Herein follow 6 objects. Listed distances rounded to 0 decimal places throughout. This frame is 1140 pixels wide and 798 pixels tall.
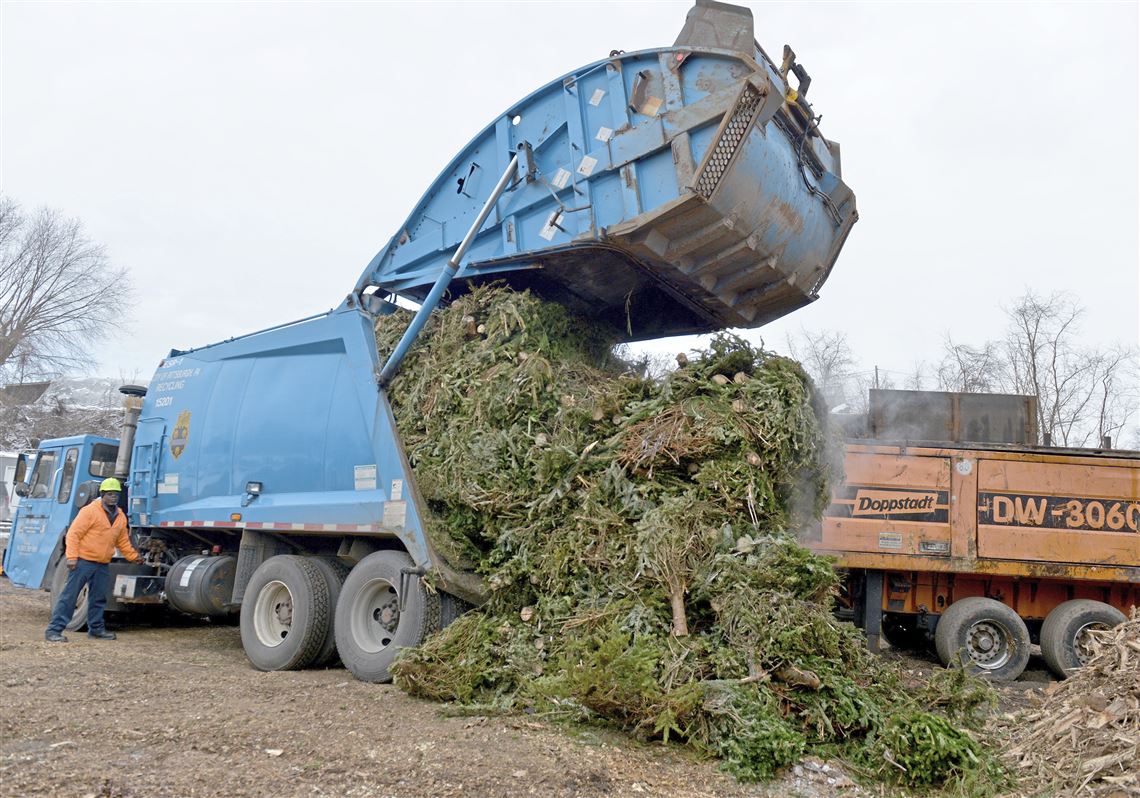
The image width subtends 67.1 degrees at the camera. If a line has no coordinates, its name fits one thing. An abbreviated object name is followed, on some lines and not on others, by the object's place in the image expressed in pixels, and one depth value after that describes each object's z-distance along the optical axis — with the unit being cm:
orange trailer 867
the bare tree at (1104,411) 2347
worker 830
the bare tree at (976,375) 2520
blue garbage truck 570
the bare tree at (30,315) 3356
